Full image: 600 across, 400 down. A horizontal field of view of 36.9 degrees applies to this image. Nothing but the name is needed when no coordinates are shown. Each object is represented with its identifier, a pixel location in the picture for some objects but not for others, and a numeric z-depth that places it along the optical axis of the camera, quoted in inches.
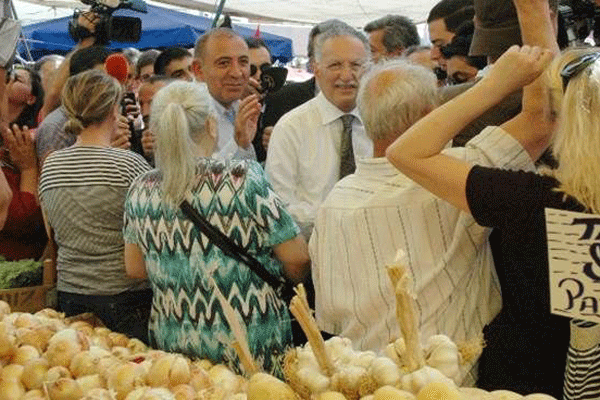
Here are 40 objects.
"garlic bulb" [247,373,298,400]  61.4
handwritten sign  62.0
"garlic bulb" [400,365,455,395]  58.4
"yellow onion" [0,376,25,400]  83.1
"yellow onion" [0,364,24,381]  85.7
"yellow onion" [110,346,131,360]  93.8
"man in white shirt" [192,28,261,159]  144.8
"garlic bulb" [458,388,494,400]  61.2
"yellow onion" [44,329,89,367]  89.9
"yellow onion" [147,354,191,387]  79.9
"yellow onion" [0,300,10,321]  101.0
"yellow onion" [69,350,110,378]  87.6
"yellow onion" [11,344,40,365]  89.4
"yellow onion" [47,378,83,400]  79.7
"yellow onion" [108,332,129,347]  109.2
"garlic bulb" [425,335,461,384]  62.2
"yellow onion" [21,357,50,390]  85.8
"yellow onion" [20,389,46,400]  81.4
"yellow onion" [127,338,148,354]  106.1
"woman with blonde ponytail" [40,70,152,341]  118.6
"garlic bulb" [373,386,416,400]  56.8
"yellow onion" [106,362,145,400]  79.2
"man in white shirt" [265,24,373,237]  122.0
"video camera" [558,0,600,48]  107.2
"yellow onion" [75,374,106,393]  83.2
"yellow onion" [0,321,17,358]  88.7
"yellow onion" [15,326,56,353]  93.7
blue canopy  432.8
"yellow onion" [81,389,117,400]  70.6
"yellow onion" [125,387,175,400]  70.2
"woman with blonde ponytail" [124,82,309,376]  96.7
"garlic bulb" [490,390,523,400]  60.7
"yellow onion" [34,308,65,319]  113.2
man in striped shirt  81.0
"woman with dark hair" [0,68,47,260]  143.5
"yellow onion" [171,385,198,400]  74.4
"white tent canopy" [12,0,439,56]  357.1
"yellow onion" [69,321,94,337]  108.7
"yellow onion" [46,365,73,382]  84.7
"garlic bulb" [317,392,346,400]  59.8
